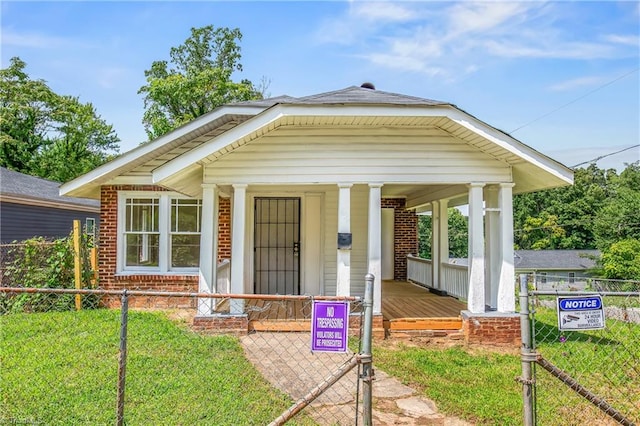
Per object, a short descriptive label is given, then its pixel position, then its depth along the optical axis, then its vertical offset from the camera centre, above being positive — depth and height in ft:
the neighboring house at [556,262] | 127.44 -9.80
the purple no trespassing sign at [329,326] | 9.78 -2.25
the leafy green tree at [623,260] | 92.02 -6.68
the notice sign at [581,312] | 9.81 -1.89
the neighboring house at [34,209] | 42.93 +1.87
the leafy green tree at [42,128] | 85.09 +22.49
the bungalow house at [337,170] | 20.84 +3.04
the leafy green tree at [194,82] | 100.37 +34.18
